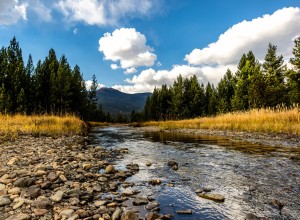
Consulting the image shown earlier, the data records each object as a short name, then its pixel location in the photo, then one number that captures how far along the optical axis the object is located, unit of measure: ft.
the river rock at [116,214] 11.98
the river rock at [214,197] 14.66
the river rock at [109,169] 20.99
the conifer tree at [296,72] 120.16
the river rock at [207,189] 16.42
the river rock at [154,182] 18.13
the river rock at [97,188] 16.21
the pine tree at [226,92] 188.96
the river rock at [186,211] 12.90
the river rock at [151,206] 13.42
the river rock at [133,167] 22.43
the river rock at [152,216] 11.95
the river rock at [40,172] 18.39
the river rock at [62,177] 17.72
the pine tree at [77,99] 192.60
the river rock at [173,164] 23.00
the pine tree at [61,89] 155.53
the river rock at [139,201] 14.08
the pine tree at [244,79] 149.19
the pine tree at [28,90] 139.58
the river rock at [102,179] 18.65
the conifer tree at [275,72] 142.79
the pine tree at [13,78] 126.62
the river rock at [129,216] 11.79
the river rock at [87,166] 21.69
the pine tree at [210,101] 215.92
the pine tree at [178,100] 212.99
